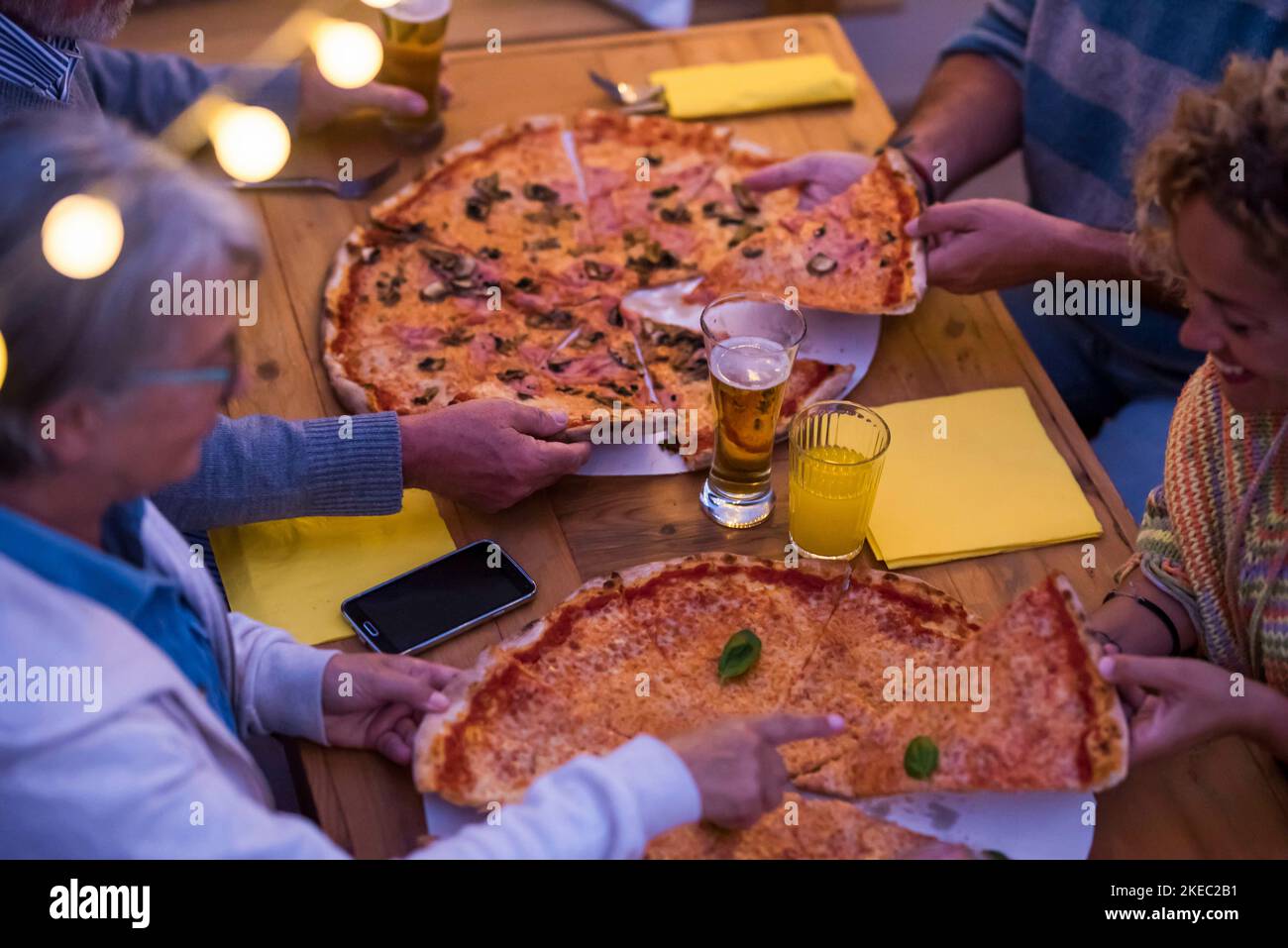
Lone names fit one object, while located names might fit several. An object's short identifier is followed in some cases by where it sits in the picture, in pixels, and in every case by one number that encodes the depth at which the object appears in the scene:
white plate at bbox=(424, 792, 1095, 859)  1.74
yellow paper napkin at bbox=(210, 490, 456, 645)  2.08
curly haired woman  1.70
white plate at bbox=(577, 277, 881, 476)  2.38
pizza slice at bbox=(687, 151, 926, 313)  2.67
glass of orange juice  2.09
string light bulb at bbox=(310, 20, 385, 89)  3.15
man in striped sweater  2.68
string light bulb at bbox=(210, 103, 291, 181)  3.02
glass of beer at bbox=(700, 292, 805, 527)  2.17
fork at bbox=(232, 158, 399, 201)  2.98
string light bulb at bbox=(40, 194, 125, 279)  1.27
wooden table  1.80
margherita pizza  1.78
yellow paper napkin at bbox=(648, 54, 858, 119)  3.28
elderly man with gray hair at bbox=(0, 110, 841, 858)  1.29
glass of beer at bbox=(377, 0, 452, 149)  3.03
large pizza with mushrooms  2.61
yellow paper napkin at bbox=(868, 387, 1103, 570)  2.22
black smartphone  2.03
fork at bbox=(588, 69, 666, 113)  3.28
